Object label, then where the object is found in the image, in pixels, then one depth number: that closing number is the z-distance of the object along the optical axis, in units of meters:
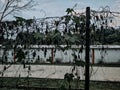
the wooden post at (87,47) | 3.27
